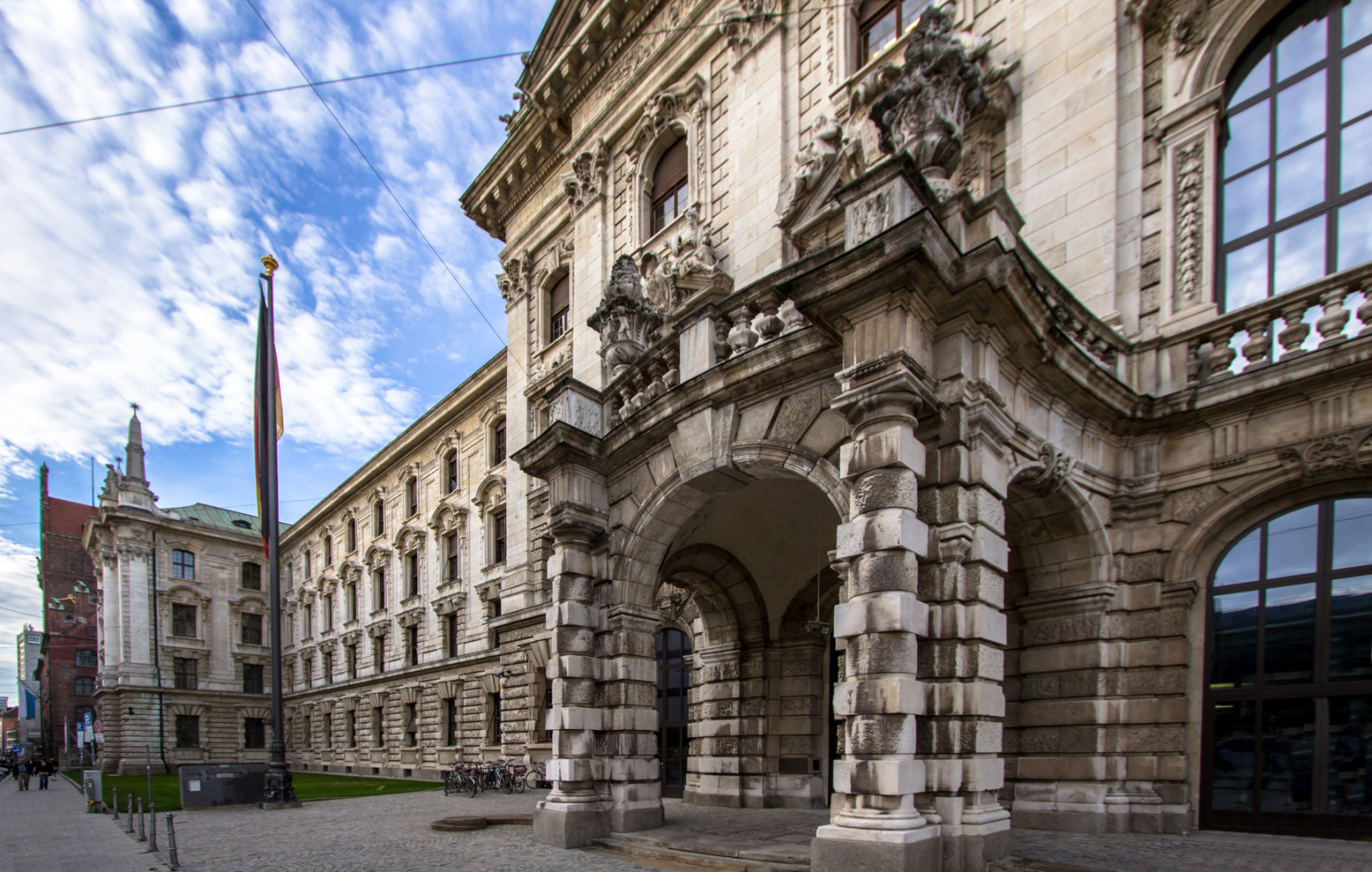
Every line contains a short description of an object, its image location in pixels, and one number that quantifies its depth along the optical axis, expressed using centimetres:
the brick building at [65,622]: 7412
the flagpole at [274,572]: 1967
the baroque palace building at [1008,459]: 762
